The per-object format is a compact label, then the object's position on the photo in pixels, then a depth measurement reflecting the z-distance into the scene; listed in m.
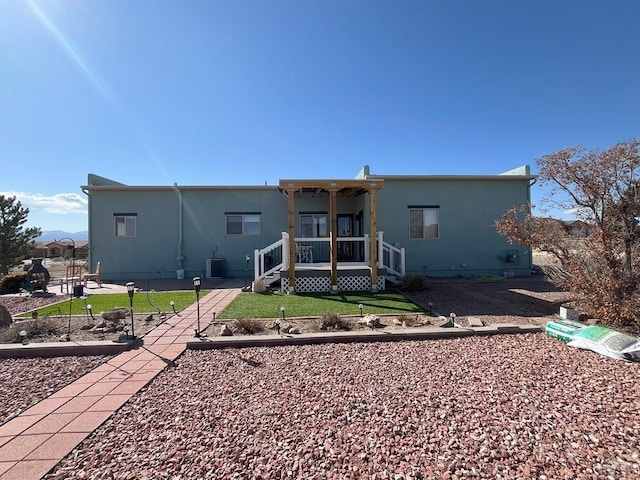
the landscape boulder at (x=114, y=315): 5.42
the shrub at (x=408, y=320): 5.06
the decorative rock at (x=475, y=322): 4.88
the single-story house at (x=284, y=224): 11.53
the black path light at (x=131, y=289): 4.43
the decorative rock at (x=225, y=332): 4.54
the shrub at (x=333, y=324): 4.86
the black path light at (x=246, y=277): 10.30
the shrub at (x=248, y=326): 4.68
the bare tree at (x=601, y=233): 4.73
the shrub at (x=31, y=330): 4.41
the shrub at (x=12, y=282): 9.73
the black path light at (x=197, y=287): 4.48
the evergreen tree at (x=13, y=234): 14.47
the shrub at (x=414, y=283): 8.38
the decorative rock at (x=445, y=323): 4.91
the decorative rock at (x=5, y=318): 5.18
